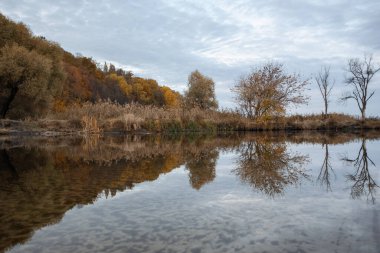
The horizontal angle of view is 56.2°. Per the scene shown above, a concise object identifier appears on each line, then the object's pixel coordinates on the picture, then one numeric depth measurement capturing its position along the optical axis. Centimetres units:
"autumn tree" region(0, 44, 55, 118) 2394
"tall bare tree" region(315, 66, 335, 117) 3805
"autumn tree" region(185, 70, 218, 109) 4950
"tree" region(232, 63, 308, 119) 2978
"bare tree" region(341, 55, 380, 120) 3766
